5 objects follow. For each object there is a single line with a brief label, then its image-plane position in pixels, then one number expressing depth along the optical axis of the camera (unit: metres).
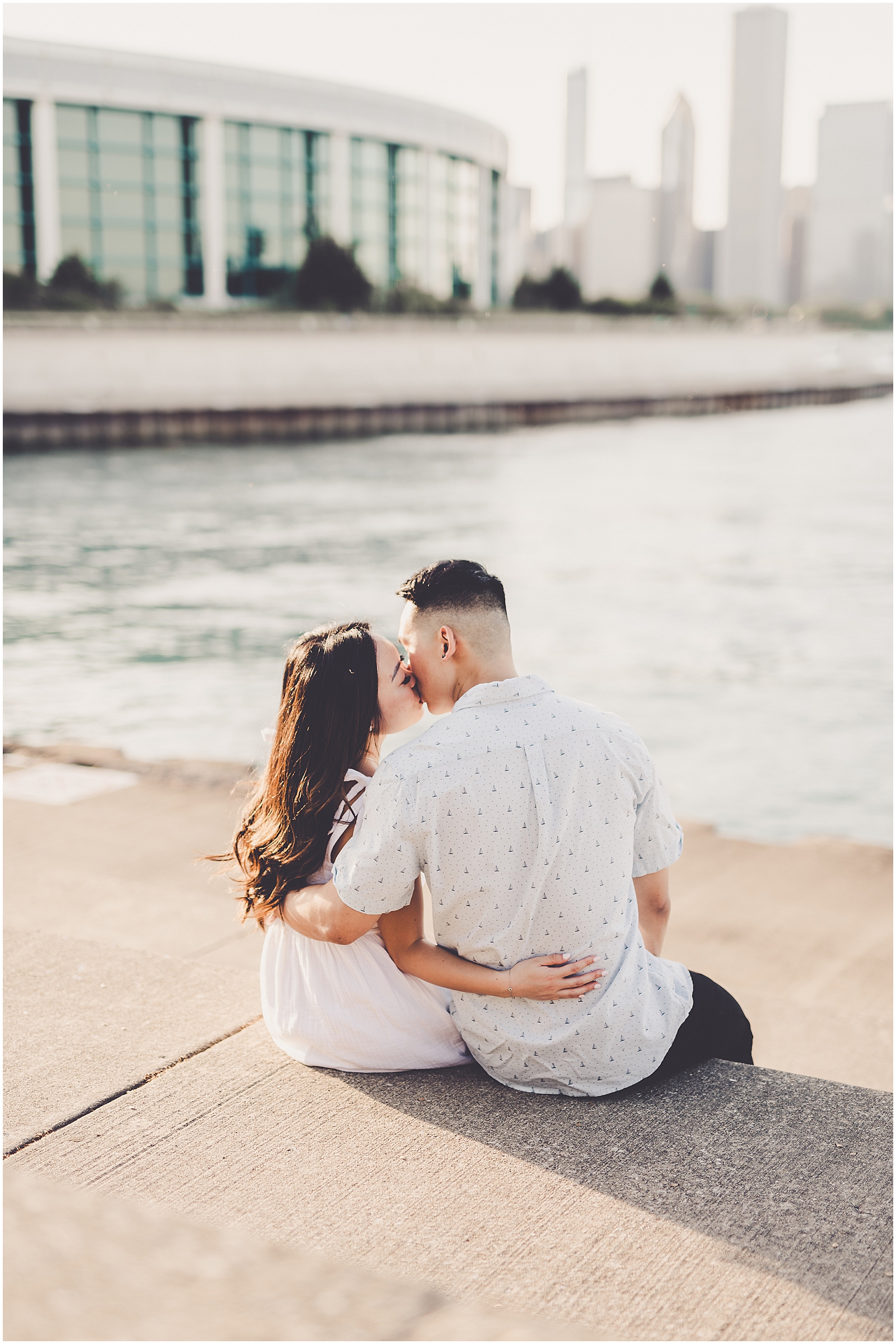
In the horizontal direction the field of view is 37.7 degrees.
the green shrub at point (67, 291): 45.72
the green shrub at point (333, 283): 52.75
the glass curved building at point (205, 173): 51.75
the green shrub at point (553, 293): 60.69
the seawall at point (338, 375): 42.88
